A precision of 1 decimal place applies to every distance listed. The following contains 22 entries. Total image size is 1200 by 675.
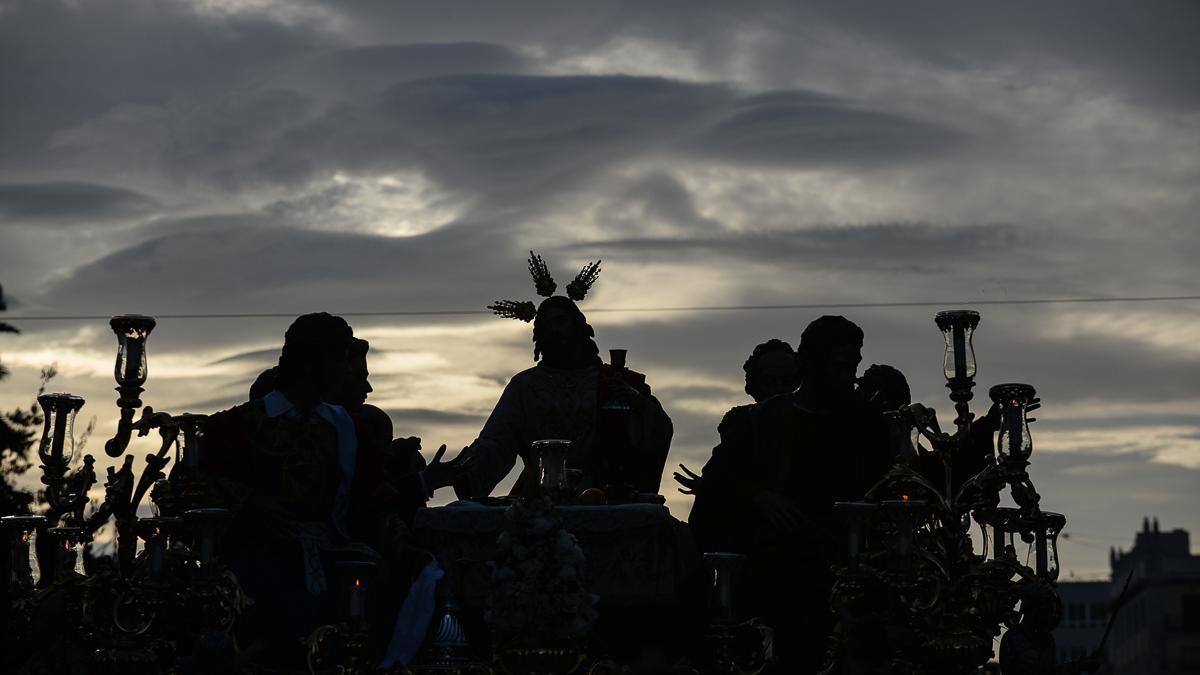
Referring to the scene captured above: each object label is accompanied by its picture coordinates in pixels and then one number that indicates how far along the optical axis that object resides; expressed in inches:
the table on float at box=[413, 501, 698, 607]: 657.0
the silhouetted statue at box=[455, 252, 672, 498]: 782.5
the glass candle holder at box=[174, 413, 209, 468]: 650.2
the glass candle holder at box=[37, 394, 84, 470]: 662.5
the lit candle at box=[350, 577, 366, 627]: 612.1
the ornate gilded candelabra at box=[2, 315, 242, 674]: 631.2
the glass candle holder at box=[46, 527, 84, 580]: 666.2
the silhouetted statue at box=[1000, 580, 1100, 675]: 621.9
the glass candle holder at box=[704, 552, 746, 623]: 631.2
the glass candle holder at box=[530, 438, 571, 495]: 648.4
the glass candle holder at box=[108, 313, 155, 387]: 649.6
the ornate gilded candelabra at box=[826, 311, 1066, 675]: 624.1
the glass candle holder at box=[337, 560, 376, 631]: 612.4
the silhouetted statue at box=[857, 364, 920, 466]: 798.5
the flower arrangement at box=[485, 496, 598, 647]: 585.9
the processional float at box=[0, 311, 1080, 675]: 625.3
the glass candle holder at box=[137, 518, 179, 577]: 636.7
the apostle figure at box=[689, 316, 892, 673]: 689.0
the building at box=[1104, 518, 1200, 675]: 4537.4
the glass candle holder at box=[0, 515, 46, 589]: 695.1
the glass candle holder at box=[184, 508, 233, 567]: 627.8
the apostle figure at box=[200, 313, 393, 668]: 663.1
